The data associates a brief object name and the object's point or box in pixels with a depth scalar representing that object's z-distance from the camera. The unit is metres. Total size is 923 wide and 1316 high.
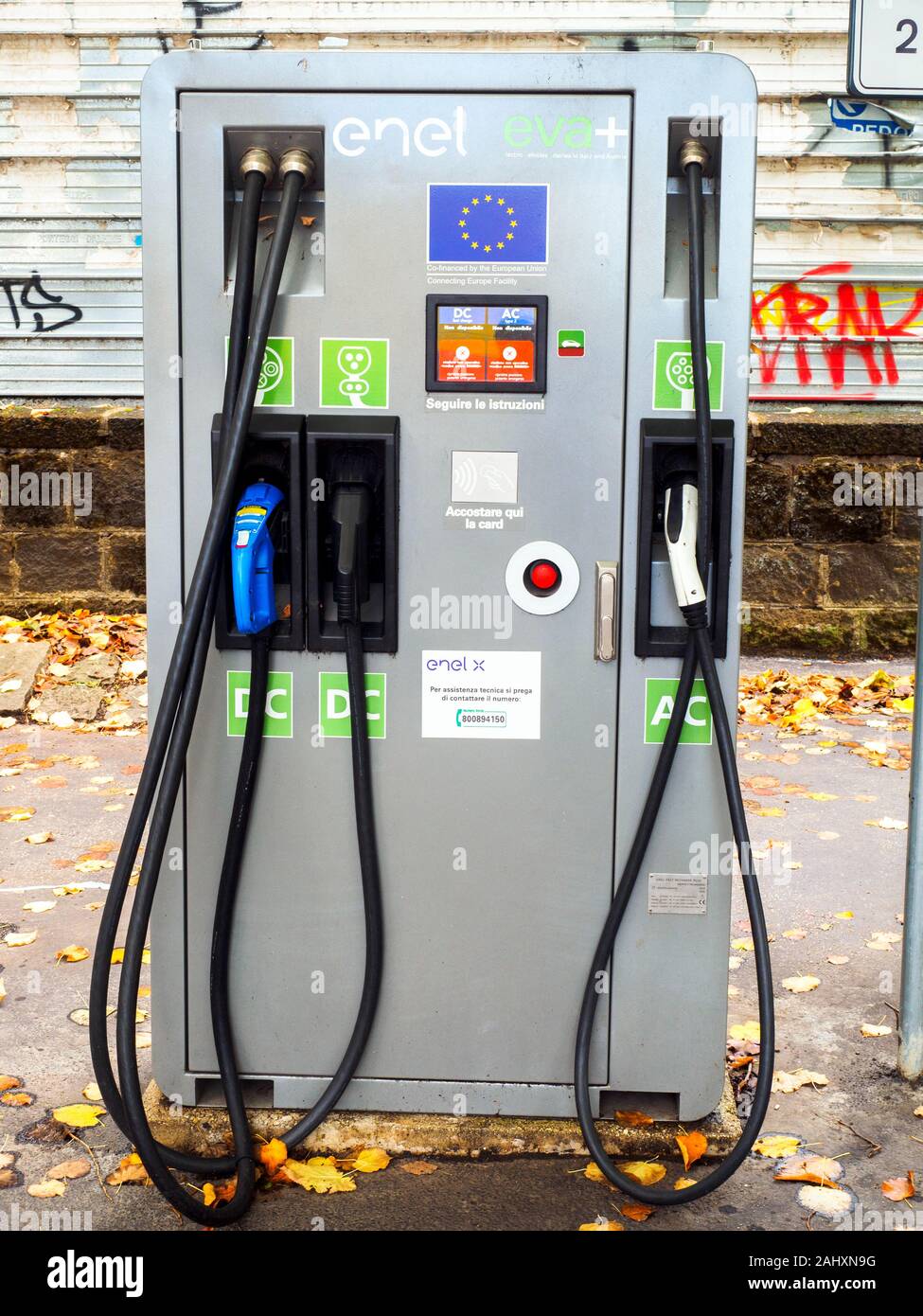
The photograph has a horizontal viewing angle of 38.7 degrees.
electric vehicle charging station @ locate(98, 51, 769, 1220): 2.50
